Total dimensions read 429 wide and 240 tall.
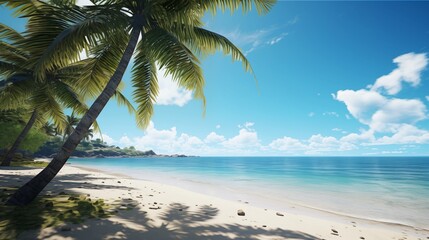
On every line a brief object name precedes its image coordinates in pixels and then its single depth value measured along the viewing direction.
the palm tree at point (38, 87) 12.95
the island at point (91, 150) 100.81
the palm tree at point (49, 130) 36.46
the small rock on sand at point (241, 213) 6.94
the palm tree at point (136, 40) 5.90
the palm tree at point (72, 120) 41.24
